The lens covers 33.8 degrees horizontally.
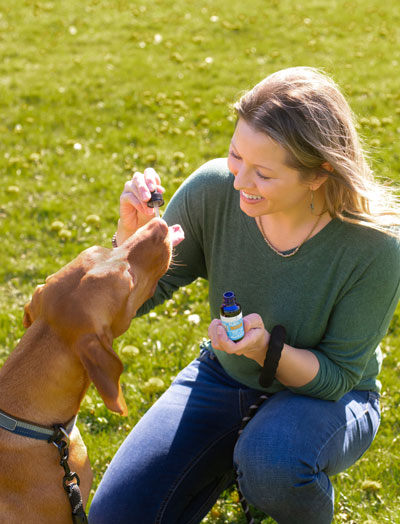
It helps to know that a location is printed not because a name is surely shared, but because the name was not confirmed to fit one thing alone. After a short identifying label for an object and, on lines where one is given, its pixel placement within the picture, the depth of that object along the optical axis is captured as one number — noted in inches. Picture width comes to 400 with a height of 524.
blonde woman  113.9
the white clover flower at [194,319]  186.9
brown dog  105.8
